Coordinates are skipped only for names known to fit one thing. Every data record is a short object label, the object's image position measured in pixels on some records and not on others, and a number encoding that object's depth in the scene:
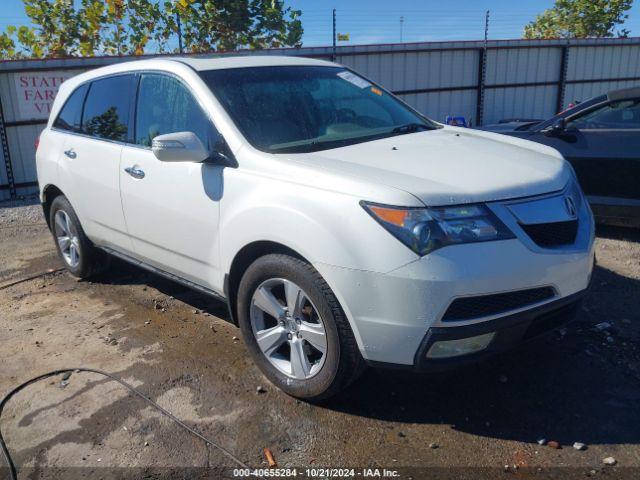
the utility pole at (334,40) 12.02
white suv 2.60
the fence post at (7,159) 9.69
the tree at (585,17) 25.86
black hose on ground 2.79
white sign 9.73
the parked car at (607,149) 5.46
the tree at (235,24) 16.80
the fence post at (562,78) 15.27
